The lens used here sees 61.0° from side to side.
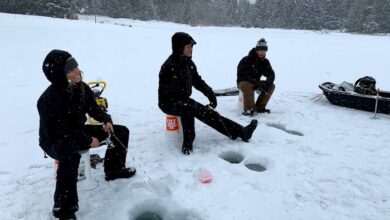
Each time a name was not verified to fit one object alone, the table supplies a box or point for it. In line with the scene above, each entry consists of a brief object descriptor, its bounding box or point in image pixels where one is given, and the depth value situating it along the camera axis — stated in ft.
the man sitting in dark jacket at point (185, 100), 17.40
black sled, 24.04
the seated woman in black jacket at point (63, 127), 11.46
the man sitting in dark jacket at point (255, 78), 23.66
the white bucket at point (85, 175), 13.47
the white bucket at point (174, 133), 18.38
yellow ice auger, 20.93
